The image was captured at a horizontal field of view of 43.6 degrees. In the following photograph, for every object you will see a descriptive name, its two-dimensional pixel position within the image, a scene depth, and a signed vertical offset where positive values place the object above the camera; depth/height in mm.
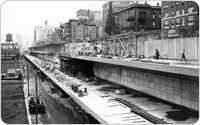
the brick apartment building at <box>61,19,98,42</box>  121062 +10767
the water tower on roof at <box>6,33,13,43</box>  106750 +5909
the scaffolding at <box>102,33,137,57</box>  26125 +505
